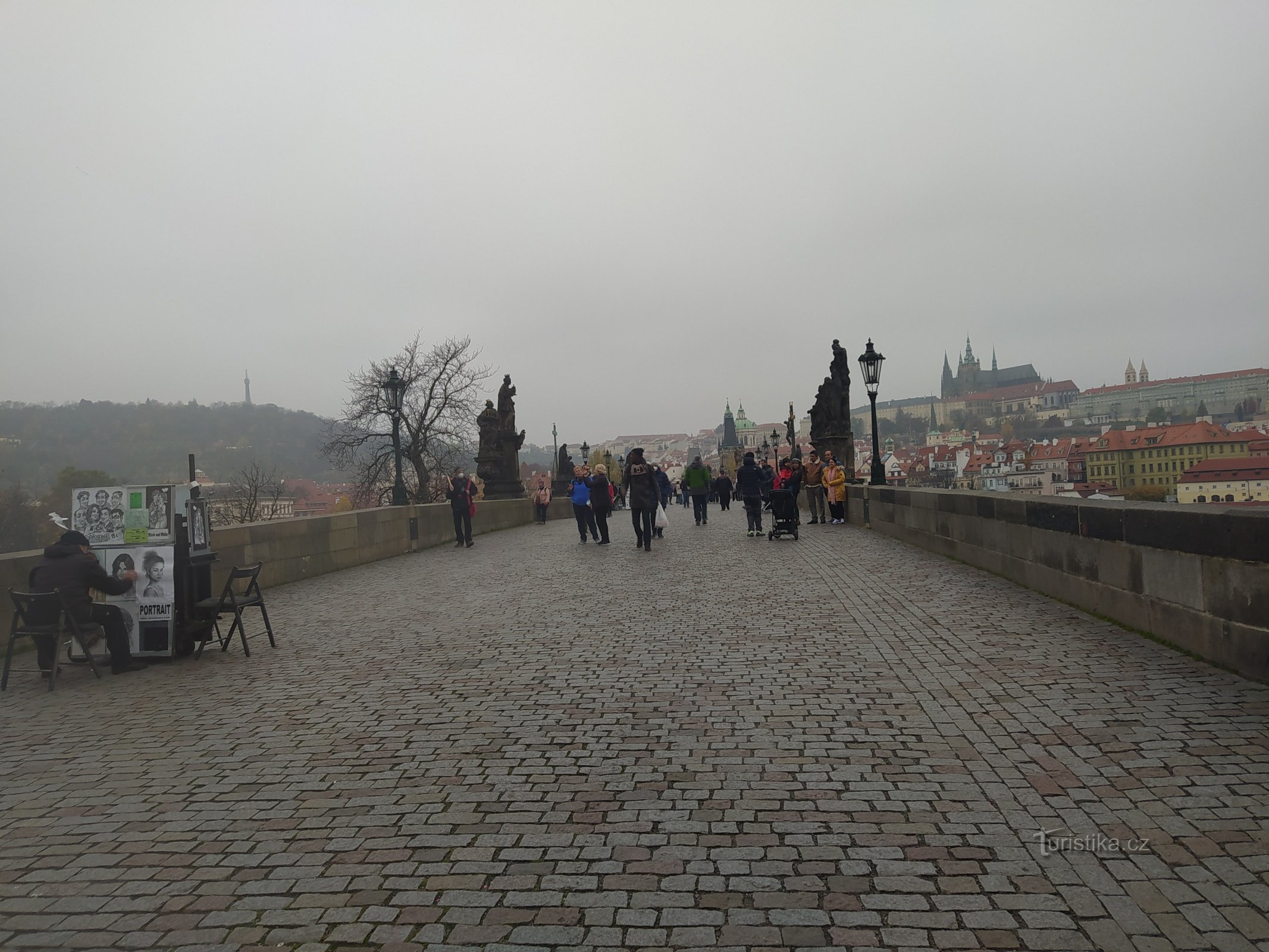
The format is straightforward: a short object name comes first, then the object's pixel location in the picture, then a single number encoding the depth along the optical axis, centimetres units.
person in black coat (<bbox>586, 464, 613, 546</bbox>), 1725
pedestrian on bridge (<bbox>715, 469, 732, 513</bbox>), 3466
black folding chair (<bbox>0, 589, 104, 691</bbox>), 635
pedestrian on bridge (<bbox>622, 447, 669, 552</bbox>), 1625
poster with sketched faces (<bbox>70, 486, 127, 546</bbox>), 724
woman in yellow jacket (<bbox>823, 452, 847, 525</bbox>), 2169
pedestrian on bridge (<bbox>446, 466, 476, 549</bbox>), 1922
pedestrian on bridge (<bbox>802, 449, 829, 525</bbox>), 2247
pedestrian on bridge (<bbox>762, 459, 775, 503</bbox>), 2731
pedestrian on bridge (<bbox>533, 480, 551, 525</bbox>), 2955
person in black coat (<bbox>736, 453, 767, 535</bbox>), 1808
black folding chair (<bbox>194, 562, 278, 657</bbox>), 748
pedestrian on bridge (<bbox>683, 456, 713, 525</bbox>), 2294
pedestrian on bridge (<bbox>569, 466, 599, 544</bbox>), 1928
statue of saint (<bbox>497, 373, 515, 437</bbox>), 3541
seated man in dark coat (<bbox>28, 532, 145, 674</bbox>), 669
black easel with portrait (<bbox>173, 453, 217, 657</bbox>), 737
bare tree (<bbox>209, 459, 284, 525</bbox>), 3869
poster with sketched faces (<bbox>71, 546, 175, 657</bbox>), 721
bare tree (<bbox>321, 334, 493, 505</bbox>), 4338
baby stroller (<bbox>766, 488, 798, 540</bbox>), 1725
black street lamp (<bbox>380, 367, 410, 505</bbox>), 2004
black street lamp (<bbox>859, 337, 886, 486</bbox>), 2162
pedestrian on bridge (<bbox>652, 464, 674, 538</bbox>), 1842
